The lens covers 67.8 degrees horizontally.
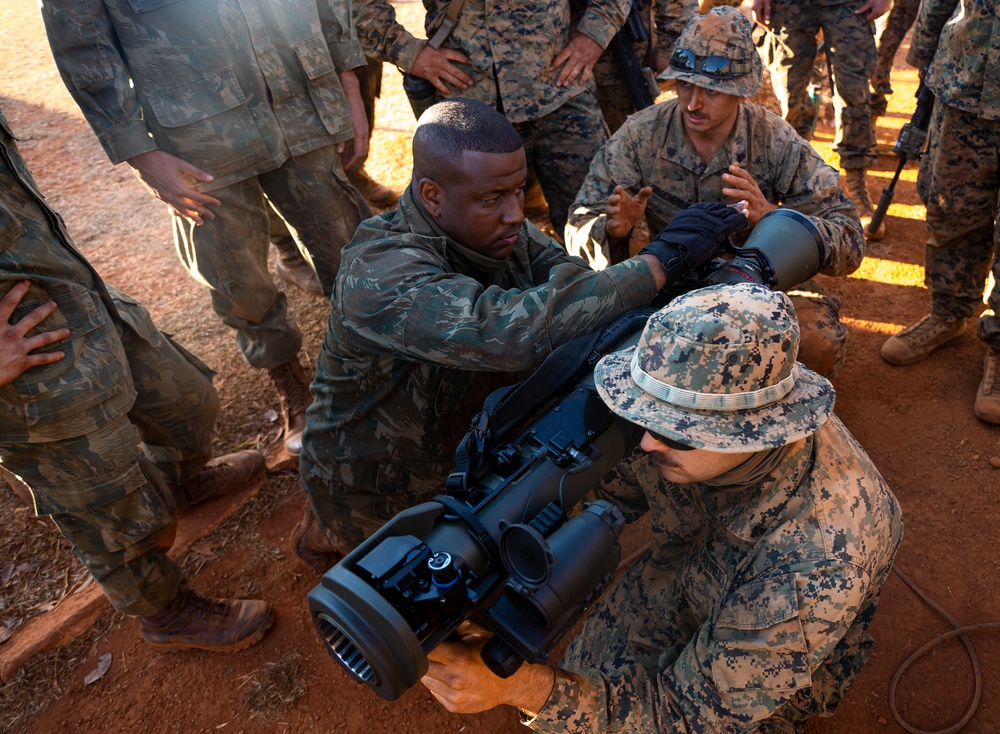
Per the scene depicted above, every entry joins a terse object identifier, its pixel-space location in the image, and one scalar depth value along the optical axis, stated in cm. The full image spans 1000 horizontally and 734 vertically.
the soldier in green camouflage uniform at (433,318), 214
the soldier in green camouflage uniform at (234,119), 313
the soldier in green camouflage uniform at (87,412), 240
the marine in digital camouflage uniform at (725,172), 323
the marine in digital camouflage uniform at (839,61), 500
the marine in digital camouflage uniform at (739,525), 172
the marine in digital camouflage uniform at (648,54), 455
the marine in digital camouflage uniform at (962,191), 343
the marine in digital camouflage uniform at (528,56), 388
